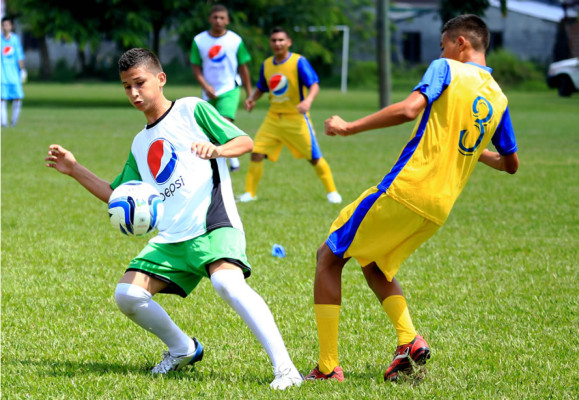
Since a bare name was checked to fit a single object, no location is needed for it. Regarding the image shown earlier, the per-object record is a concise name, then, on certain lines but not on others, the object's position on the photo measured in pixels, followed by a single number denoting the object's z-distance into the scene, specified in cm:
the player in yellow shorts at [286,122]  2014
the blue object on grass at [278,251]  1430
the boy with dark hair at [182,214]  797
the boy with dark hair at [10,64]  3844
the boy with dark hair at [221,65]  2395
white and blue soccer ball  784
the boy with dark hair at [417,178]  768
